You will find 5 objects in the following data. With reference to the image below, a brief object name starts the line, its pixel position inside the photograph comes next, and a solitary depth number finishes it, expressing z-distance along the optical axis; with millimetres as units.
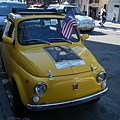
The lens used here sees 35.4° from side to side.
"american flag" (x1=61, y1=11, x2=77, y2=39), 3842
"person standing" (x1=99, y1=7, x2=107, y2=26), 17469
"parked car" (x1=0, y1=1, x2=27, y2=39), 9277
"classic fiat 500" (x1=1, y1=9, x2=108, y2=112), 2842
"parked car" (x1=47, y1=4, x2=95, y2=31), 12445
